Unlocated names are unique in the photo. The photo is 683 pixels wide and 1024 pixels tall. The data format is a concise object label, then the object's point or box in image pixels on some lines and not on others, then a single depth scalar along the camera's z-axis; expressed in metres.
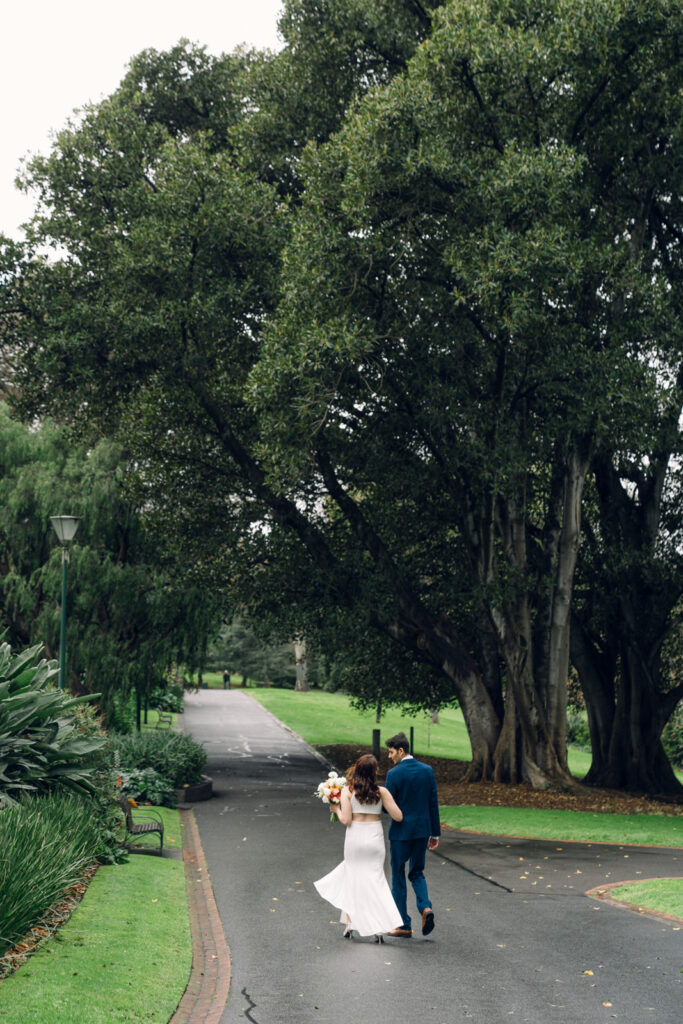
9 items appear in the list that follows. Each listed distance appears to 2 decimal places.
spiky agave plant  11.23
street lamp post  18.94
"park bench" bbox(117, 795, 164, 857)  13.19
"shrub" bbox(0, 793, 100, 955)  7.72
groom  9.15
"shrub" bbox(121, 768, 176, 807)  18.42
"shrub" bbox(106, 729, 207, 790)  20.48
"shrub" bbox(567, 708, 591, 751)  46.58
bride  8.78
